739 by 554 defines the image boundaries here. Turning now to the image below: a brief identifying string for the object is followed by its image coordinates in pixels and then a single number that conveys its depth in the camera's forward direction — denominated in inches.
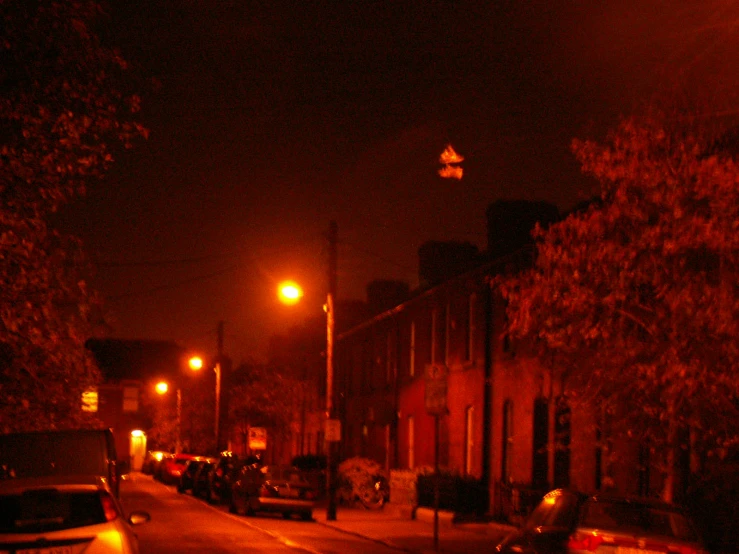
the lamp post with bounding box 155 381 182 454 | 2655.0
